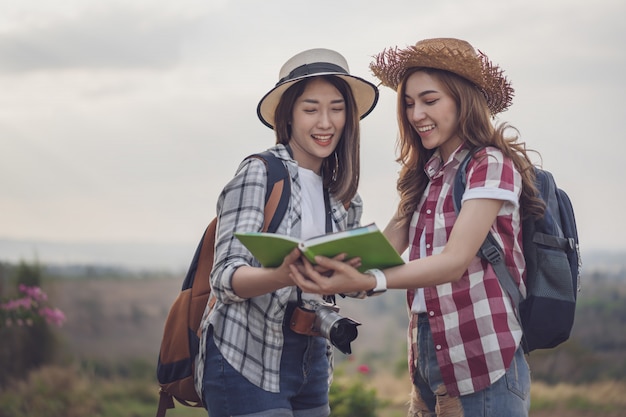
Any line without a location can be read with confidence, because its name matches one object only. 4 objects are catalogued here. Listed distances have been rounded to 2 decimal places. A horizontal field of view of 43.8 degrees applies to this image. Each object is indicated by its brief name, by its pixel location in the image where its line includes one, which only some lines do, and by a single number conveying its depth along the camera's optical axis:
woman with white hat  2.76
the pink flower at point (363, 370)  7.29
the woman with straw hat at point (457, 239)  2.66
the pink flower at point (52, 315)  8.72
